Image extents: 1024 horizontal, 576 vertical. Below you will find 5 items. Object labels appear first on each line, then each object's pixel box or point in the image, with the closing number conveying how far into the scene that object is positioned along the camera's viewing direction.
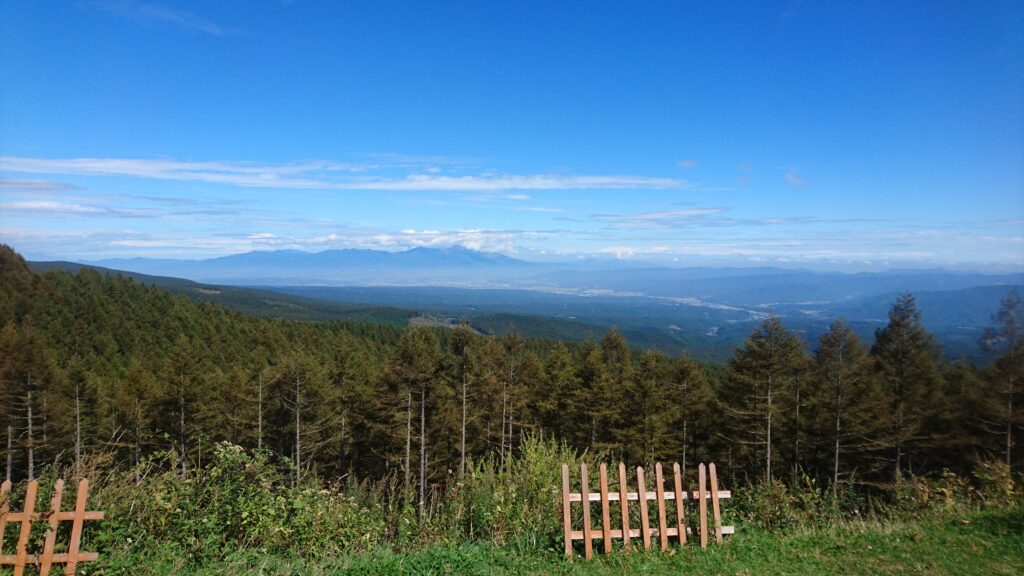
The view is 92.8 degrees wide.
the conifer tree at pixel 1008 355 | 19.34
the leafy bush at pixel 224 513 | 5.68
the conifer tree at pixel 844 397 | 21.53
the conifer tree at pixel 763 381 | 21.95
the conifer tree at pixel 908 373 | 23.03
